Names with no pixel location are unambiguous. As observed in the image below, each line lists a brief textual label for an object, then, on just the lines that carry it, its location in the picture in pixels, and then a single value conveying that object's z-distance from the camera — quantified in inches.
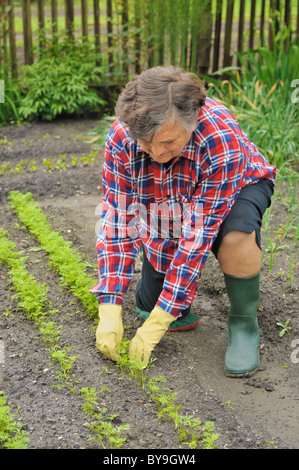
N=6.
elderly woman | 87.0
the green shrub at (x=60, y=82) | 227.1
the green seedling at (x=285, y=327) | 112.3
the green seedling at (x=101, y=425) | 82.6
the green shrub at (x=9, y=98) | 228.9
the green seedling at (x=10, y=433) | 80.3
